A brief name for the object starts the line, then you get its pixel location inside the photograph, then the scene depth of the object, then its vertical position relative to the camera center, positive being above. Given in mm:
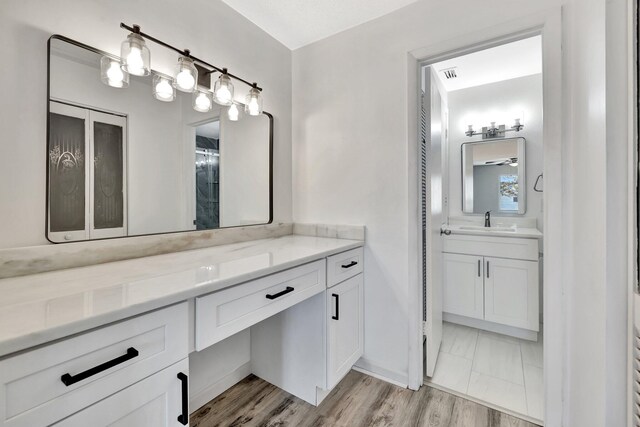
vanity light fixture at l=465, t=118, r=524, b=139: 2779 +853
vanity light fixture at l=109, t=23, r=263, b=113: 1212 +689
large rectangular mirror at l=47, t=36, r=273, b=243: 1110 +274
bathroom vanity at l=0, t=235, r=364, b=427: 587 -304
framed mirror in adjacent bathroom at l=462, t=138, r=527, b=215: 2774 +385
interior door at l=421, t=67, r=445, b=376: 1800 -74
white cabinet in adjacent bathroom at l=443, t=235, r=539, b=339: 2273 -600
